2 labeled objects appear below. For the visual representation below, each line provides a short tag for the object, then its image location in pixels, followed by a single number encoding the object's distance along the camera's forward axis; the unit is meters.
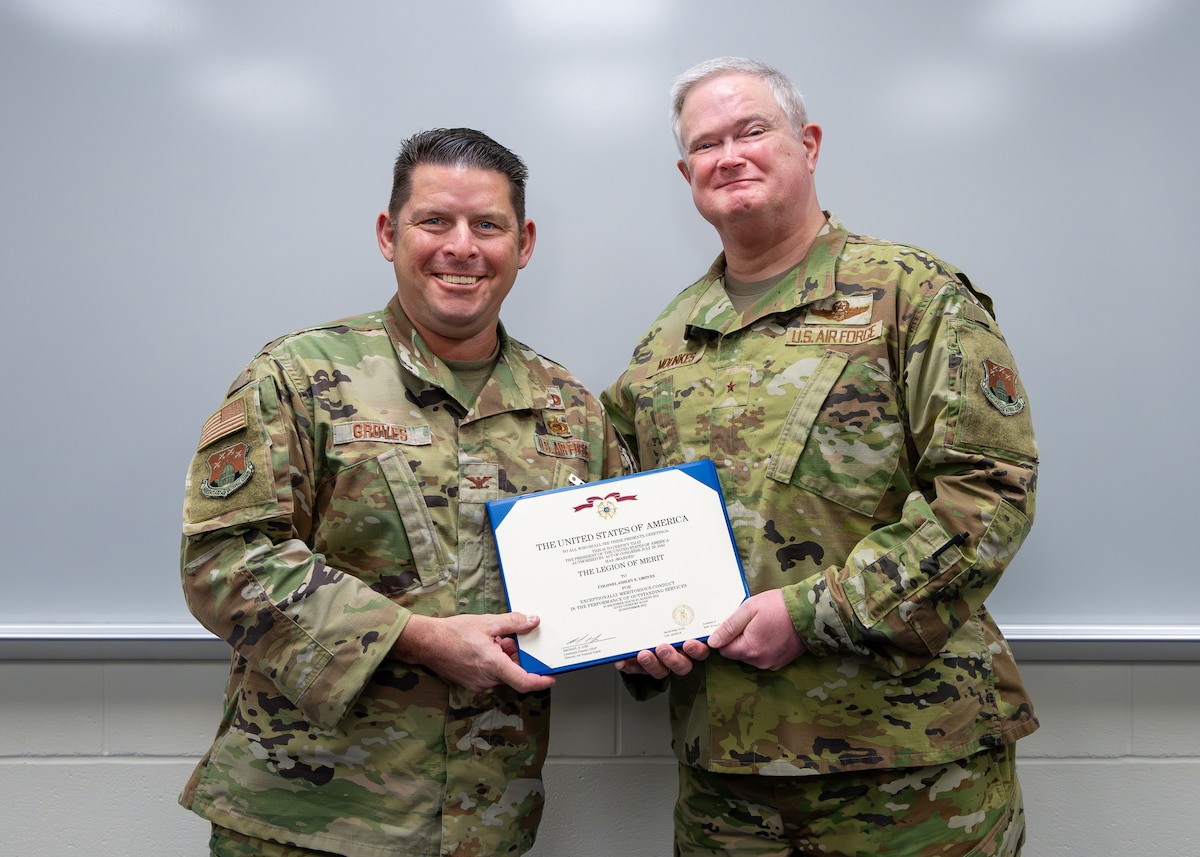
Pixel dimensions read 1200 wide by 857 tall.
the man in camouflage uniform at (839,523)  1.31
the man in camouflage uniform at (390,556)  1.27
